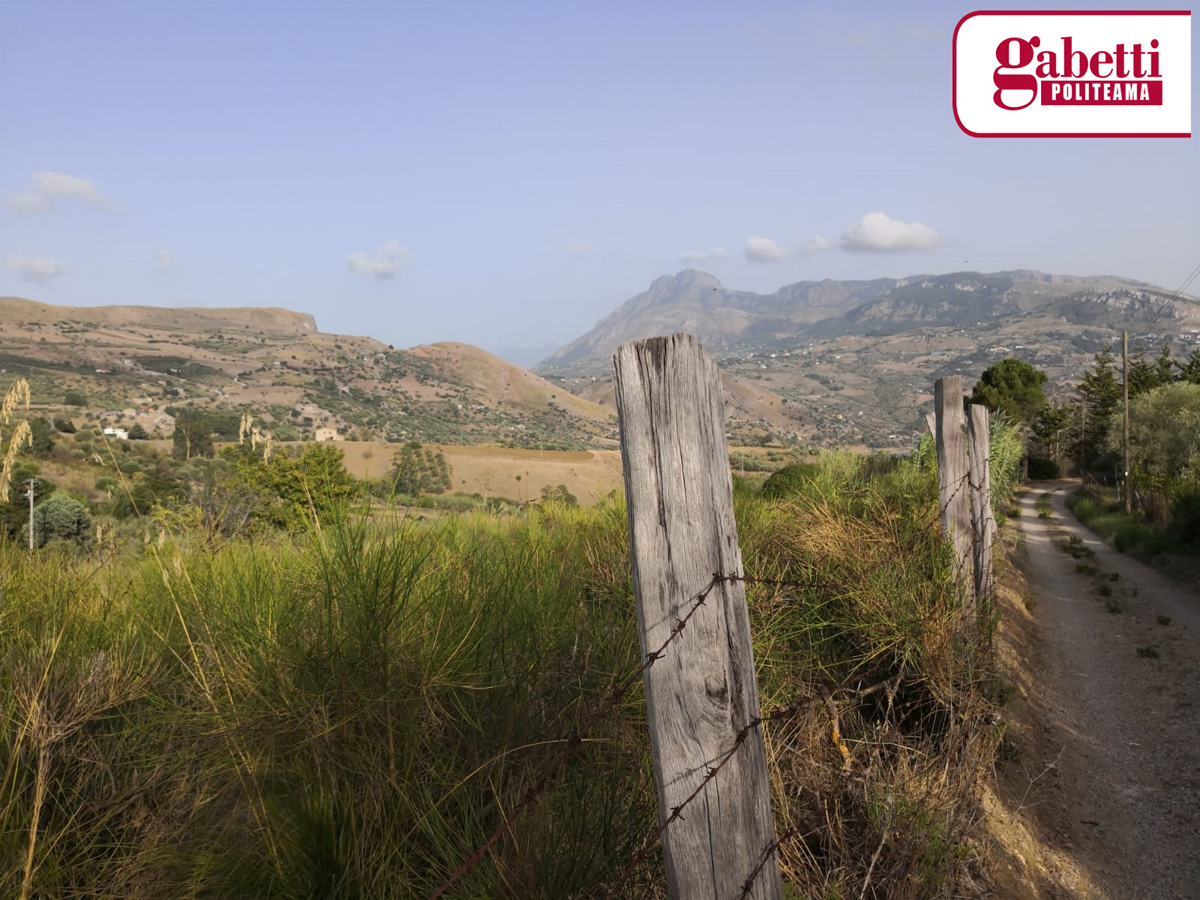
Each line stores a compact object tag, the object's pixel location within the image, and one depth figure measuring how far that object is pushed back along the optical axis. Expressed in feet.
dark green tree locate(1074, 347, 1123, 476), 146.41
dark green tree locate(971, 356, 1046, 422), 152.48
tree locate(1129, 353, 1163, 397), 152.87
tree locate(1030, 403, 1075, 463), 159.43
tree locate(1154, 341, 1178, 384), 152.50
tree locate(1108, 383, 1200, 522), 101.30
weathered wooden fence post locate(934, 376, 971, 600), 20.65
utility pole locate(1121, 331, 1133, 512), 90.60
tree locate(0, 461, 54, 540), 33.47
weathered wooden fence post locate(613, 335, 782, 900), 6.07
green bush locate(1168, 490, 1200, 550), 44.98
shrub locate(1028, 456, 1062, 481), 147.84
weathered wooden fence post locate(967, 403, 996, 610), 23.97
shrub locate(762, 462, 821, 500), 29.66
